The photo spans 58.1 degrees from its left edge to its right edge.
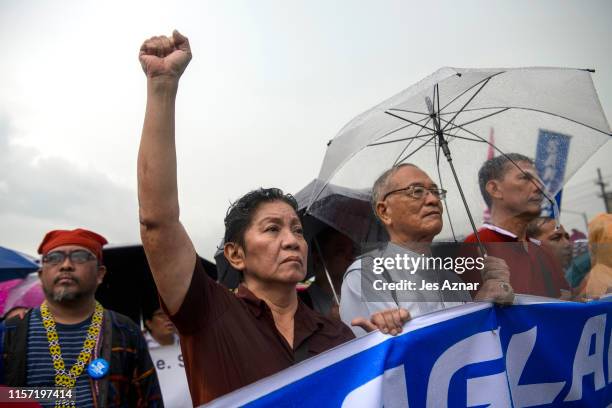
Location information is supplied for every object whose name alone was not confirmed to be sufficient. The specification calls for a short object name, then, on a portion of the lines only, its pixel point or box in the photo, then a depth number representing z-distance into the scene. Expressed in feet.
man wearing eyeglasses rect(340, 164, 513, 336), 6.78
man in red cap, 9.83
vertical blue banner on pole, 9.55
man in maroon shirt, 9.61
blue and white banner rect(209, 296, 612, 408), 6.03
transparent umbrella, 9.38
